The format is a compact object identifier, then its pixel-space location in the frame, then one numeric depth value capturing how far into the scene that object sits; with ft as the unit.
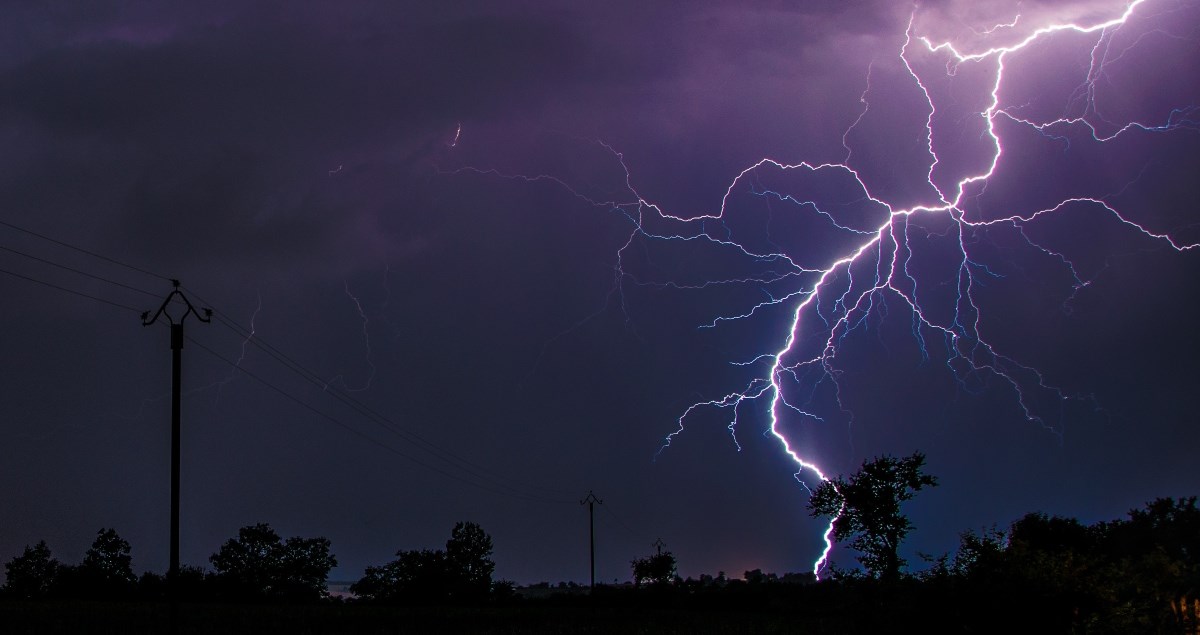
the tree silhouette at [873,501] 115.75
